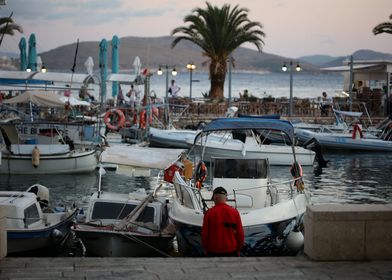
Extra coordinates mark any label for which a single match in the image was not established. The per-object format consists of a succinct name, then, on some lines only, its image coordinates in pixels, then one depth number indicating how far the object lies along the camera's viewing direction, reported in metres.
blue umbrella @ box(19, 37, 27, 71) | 67.06
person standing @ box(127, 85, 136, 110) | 50.78
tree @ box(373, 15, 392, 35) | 58.81
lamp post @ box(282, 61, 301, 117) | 53.91
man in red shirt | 13.45
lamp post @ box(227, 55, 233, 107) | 54.17
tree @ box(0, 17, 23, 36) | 62.22
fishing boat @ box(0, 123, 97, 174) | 35.12
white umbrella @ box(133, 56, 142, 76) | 56.39
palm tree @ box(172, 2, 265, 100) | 58.84
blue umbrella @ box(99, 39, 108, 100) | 46.44
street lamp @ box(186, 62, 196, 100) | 58.81
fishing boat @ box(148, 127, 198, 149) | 44.56
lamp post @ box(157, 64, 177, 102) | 57.71
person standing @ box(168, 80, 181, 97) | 61.14
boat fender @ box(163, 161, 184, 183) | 23.39
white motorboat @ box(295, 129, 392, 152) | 47.44
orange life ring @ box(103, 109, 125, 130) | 43.65
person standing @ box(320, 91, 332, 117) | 56.78
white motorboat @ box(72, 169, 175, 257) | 18.44
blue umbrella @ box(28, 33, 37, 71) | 61.24
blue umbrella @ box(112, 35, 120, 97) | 60.41
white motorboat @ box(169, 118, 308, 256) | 17.72
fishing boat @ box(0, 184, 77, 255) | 19.36
